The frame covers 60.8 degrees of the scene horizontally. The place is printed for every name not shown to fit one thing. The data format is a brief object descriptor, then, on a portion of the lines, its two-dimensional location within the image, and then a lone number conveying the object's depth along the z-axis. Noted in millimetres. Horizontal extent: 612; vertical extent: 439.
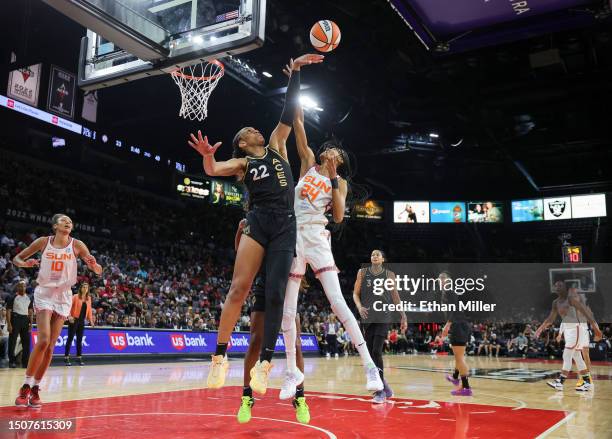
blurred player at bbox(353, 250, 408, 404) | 6980
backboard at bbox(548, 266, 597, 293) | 25031
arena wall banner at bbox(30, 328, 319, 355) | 13070
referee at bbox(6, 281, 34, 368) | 10723
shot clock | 25547
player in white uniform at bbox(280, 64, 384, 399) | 4656
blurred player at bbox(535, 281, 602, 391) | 9034
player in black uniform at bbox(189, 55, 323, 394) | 3998
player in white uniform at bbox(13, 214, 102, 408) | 5633
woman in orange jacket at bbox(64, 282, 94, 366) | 11391
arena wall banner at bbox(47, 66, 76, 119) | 19708
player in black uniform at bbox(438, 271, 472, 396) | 7801
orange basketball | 5219
